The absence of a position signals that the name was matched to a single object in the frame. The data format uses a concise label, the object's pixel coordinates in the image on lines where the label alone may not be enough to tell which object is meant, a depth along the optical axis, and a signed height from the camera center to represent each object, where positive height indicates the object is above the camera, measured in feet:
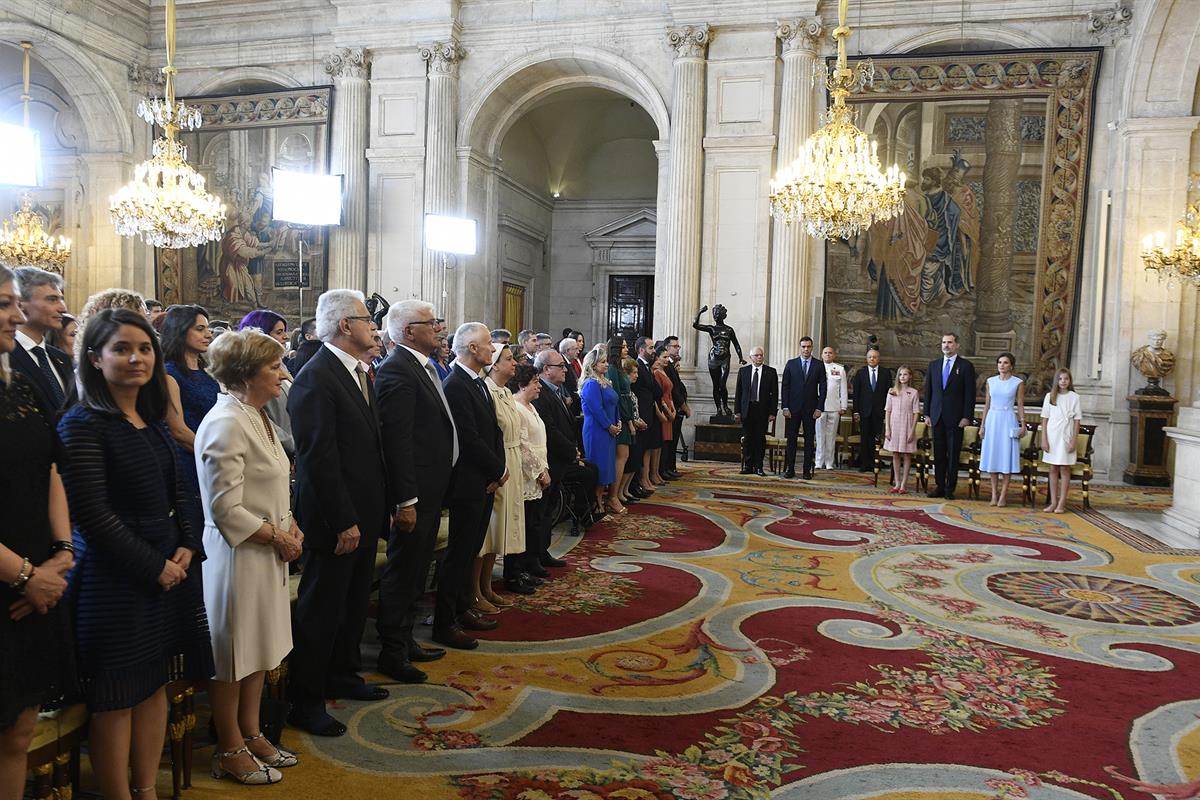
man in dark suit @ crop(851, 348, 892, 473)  36.60 -1.09
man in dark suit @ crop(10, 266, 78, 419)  10.29 +0.27
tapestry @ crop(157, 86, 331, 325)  45.32 +8.03
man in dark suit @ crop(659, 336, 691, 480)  32.30 -1.36
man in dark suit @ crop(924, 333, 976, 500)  29.37 -1.06
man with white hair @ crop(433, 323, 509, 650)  13.38 -1.69
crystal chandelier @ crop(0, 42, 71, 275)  45.29 +5.66
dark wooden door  60.95 +4.48
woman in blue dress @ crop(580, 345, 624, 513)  22.00 -1.26
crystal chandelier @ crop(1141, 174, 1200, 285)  30.71 +4.92
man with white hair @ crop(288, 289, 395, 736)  9.96 -1.59
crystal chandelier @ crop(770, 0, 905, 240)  29.60 +6.84
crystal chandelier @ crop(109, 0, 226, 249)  37.27 +6.89
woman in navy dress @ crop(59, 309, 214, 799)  7.14 -1.65
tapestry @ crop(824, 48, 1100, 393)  37.14 +7.34
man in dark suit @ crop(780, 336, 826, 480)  33.81 -1.11
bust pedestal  34.37 -2.39
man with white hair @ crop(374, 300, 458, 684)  11.92 -1.57
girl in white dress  27.30 -1.68
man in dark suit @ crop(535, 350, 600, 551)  17.94 -1.57
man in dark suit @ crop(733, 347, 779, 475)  33.68 -1.35
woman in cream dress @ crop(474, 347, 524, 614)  14.90 -2.48
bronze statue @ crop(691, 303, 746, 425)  37.86 +0.87
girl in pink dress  30.78 -1.82
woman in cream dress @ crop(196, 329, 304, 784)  8.64 -1.91
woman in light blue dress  28.12 -1.62
